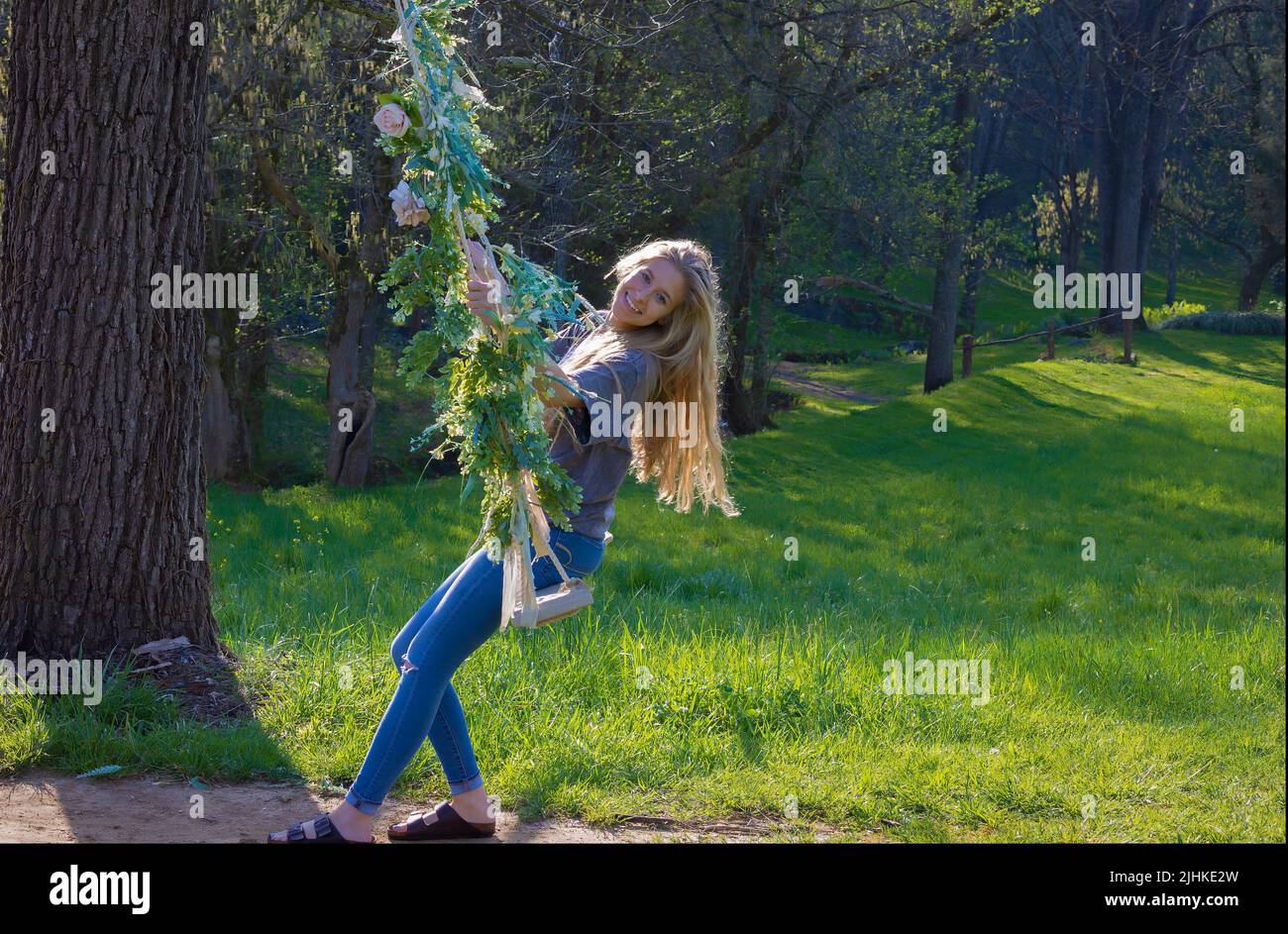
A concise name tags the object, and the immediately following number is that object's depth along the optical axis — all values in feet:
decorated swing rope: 13.30
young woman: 13.74
